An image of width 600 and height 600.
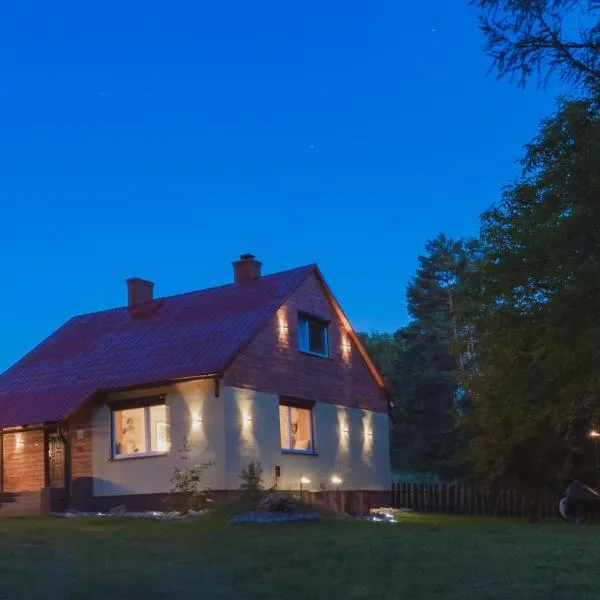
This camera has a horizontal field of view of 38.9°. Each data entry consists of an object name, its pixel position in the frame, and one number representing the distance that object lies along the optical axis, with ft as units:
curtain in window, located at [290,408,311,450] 77.82
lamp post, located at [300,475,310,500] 75.97
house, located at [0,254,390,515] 69.31
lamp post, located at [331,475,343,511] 78.84
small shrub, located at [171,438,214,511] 66.64
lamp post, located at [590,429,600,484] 72.59
